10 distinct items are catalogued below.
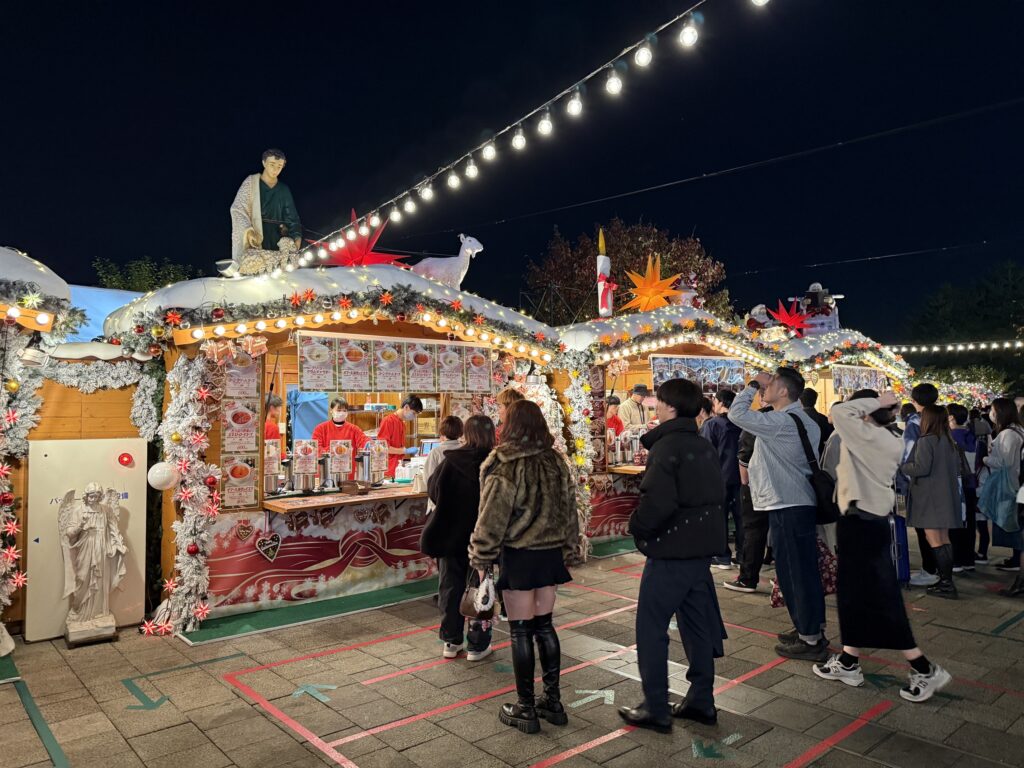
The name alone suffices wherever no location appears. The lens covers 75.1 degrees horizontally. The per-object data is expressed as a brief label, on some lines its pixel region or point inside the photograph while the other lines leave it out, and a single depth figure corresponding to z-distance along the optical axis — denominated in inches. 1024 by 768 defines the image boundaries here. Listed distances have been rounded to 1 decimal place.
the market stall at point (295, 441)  227.8
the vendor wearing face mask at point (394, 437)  335.6
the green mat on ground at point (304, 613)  220.2
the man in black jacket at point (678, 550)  140.3
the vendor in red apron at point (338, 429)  297.0
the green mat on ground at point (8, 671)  182.2
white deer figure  291.3
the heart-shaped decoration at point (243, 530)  241.3
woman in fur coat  142.8
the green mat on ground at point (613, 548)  331.0
